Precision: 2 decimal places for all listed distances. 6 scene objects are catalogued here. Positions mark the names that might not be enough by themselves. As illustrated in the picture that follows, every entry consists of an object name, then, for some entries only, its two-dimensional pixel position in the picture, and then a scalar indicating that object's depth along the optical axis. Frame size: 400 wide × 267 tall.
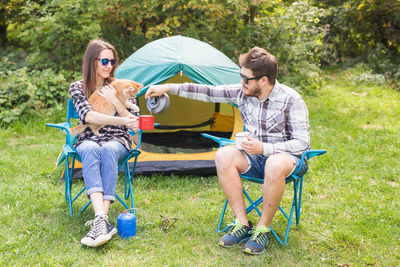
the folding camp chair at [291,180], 2.38
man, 2.35
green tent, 3.56
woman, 2.43
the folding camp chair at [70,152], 2.64
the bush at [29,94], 5.20
